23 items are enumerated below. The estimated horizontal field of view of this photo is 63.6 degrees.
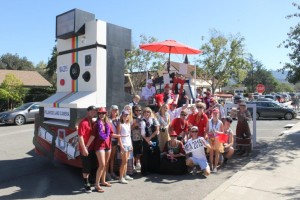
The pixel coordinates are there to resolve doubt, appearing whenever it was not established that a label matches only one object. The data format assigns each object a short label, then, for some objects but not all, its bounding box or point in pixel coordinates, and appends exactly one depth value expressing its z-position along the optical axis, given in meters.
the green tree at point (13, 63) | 53.10
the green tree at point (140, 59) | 24.89
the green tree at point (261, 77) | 59.77
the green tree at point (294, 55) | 9.39
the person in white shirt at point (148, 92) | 7.30
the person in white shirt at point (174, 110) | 6.20
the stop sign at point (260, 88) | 19.43
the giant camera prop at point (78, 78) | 4.95
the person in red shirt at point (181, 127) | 5.73
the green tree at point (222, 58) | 28.47
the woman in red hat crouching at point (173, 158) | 5.29
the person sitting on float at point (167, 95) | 6.64
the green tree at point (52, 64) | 34.57
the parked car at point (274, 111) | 16.70
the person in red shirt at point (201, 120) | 5.80
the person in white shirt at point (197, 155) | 5.28
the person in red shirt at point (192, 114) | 5.99
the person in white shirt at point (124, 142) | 4.86
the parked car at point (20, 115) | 13.13
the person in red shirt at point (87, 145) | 4.26
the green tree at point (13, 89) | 20.35
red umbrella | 7.47
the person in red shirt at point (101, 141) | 4.37
